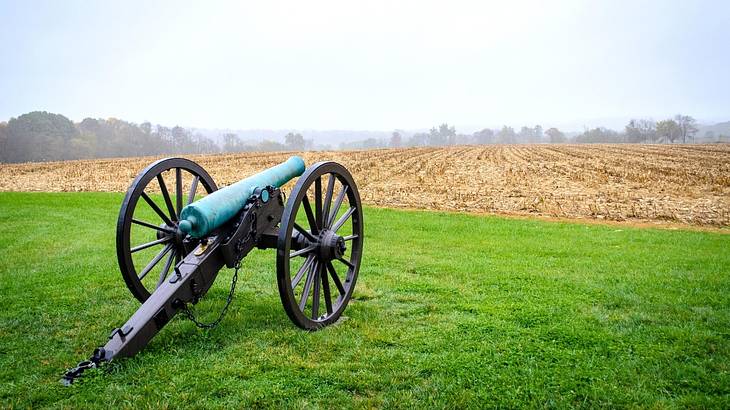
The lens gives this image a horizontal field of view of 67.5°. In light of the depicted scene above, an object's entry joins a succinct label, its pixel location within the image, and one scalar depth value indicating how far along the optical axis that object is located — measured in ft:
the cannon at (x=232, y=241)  13.53
